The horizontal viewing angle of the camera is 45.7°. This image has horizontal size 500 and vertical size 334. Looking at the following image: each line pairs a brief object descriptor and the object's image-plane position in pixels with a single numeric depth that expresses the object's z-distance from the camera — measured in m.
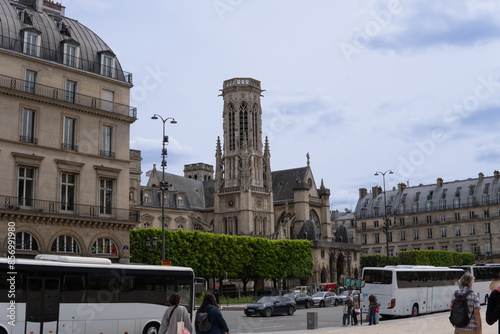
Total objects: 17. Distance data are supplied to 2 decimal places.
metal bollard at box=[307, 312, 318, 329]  26.31
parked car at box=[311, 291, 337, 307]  50.31
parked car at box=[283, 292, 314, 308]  48.10
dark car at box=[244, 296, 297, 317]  37.08
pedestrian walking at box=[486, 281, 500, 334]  9.51
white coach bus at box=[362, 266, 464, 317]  33.00
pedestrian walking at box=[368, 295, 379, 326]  28.96
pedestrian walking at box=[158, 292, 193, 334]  10.73
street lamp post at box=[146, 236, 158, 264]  37.28
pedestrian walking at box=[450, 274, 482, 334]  10.42
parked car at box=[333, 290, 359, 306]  52.44
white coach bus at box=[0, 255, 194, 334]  18.14
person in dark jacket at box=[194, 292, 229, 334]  11.01
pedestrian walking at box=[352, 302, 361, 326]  29.84
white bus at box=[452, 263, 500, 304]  41.88
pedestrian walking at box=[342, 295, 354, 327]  29.02
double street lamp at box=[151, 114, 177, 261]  35.47
